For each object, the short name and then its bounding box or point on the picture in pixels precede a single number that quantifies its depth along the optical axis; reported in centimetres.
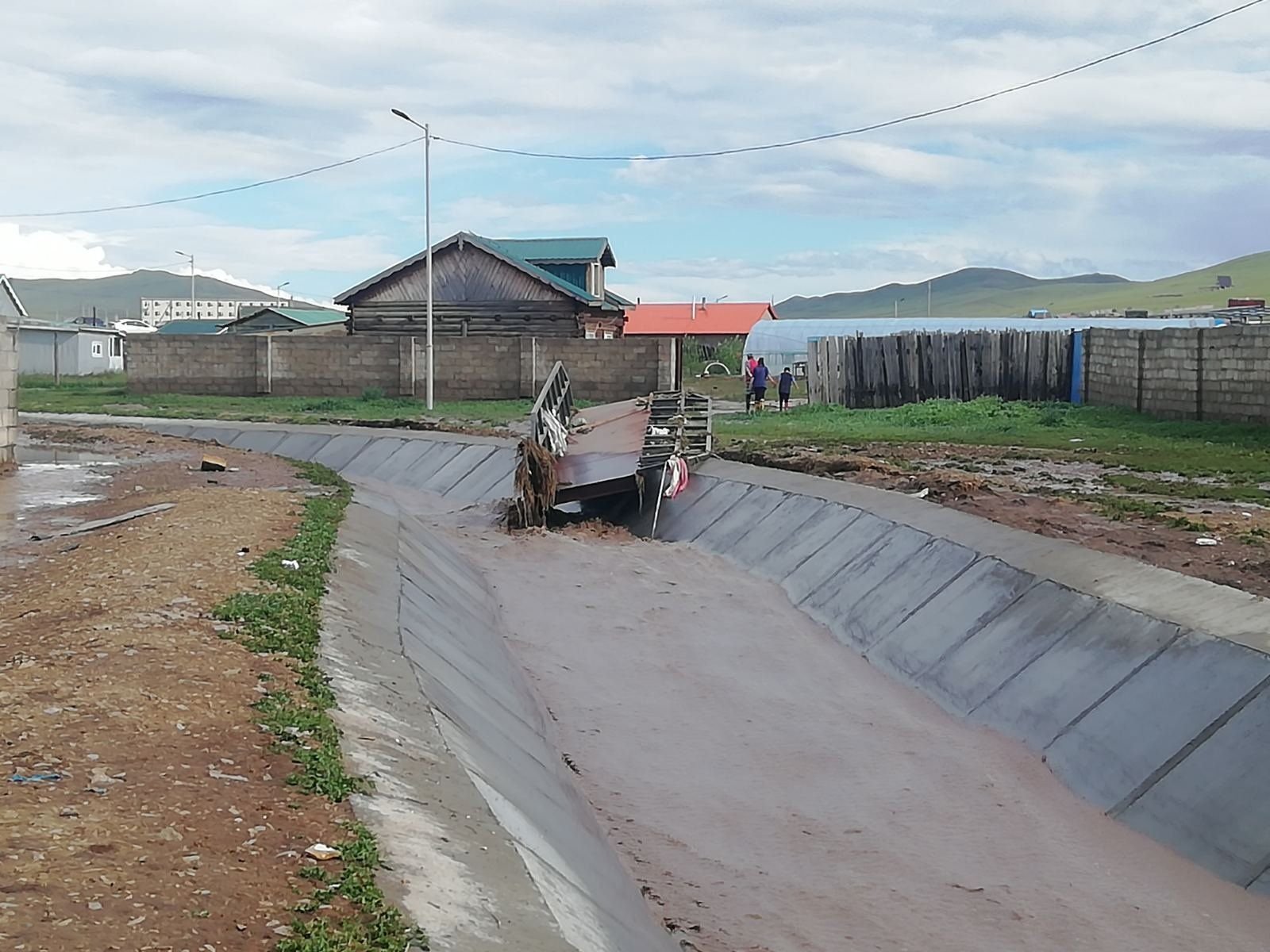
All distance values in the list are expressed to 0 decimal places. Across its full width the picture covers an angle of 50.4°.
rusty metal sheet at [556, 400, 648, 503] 2116
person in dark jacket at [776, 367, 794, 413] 3575
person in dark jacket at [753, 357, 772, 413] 3544
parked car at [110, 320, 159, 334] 9379
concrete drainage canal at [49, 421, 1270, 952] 733
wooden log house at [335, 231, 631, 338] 4506
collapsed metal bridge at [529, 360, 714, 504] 2128
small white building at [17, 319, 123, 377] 6425
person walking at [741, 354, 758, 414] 3616
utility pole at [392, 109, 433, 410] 3700
